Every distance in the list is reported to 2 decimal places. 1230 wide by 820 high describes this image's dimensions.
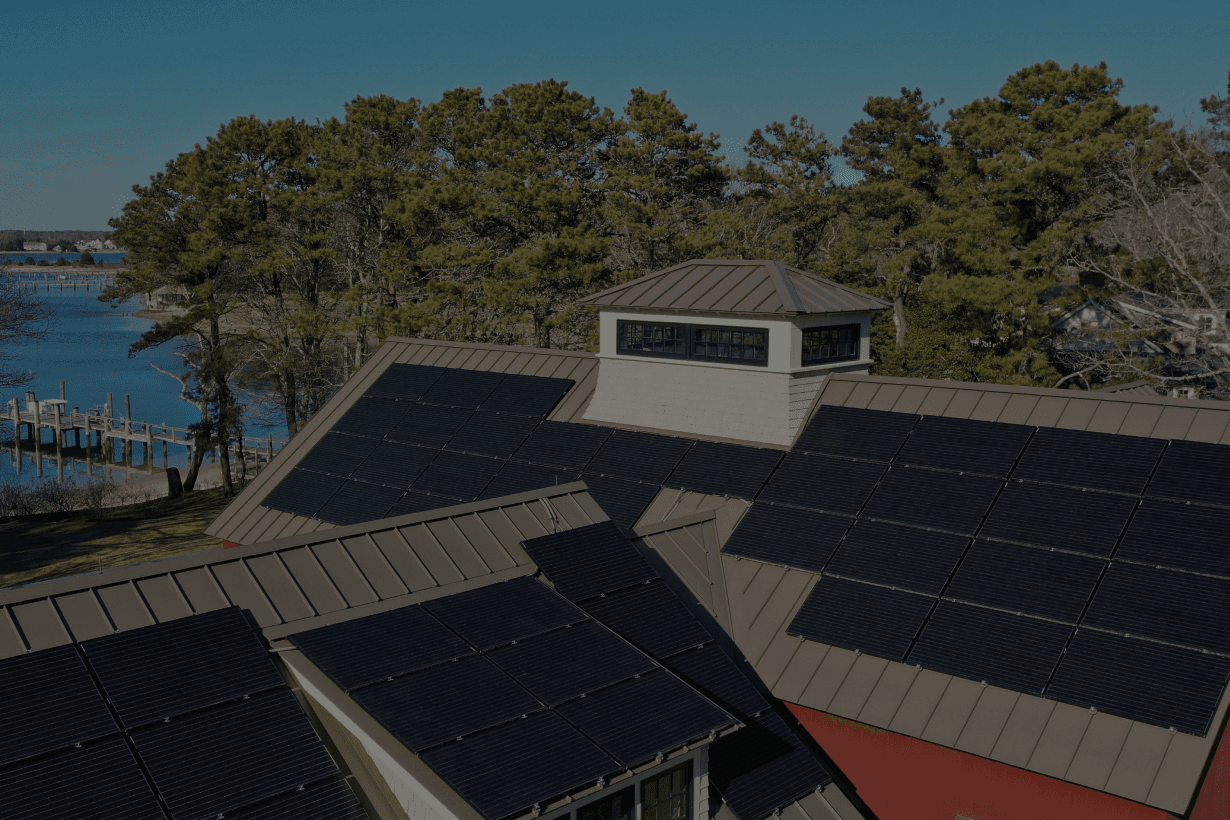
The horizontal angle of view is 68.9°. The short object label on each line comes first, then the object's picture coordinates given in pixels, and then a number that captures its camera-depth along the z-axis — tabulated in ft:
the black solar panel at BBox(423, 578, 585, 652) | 31.63
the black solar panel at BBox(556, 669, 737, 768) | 26.81
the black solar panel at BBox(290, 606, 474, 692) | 28.55
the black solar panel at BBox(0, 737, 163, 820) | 21.98
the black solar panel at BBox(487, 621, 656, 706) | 28.96
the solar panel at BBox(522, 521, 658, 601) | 37.40
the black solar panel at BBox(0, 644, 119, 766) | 23.62
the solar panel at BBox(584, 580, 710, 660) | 35.76
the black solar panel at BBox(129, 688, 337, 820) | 23.41
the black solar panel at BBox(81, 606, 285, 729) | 25.81
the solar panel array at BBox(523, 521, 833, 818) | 34.12
